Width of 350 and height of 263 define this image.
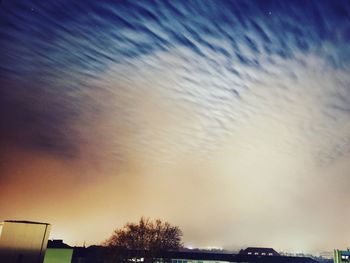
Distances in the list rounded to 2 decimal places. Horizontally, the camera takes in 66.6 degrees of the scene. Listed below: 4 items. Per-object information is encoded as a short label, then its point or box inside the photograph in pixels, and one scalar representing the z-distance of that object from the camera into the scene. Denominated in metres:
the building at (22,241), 28.22
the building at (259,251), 91.06
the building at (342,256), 66.88
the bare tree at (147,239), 47.75
